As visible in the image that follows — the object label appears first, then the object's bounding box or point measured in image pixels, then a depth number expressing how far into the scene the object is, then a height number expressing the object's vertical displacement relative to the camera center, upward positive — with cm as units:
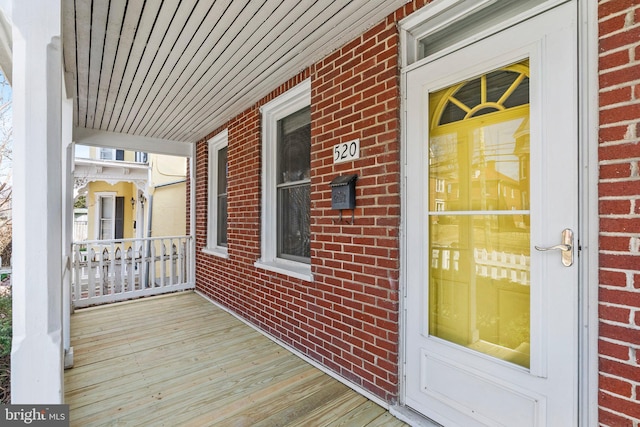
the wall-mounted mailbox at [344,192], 211 +16
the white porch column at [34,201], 121 +5
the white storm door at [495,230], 131 -8
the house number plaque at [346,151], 213 +46
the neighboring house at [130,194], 682 +51
